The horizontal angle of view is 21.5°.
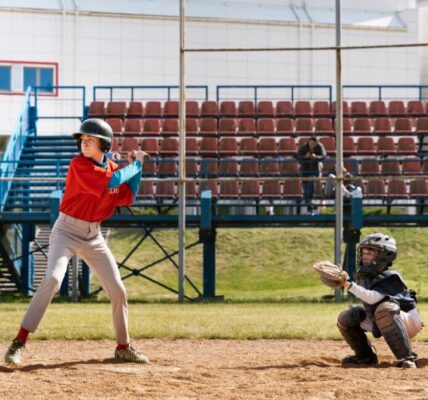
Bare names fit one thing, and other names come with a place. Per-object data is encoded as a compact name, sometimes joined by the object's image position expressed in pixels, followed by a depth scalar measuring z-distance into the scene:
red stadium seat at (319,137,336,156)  24.38
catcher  9.16
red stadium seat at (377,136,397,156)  24.28
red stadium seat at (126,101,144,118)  25.84
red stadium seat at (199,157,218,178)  22.34
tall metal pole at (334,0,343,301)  18.14
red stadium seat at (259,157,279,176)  22.98
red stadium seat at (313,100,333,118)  25.92
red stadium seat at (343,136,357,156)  24.22
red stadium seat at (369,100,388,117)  26.19
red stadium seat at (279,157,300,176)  22.98
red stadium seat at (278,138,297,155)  24.11
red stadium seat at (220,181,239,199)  22.05
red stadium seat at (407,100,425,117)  26.20
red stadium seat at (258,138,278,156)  23.98
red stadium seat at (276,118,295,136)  24.88
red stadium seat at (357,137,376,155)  24.36
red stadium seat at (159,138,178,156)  23.89
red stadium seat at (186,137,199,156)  23.81
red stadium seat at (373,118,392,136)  25.09
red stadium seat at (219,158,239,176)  23.05
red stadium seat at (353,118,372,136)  25.22
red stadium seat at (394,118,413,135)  24.92
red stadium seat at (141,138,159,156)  23.89
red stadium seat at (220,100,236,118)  25.81
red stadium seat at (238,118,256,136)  24.95
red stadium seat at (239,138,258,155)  23.89
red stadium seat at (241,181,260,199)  22.06
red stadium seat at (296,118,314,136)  25.14
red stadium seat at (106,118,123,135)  24.67
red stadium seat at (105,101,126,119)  25.65
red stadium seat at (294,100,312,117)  25.94
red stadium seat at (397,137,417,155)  24.11
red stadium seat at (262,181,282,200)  22.31
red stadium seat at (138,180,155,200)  22.11
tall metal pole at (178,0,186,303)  18.47
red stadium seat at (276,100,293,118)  25.95
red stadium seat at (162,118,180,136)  24.92
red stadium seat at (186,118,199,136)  24.71
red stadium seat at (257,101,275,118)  25.88
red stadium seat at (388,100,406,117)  26.30
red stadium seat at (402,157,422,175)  23.05
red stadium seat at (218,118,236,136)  24.95
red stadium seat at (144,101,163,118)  25.81
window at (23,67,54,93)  33.00
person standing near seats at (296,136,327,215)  21.72
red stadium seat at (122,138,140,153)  23.61
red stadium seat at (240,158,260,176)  22.91
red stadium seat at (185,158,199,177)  23.08
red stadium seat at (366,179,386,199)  22.03
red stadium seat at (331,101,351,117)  26.02
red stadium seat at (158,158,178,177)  22.95
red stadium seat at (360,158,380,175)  23.38
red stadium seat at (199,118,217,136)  24.81
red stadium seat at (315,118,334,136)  25.03
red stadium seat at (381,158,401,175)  23.02
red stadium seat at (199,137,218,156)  23.81
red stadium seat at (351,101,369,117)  26.21
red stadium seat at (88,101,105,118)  25.42
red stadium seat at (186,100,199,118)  25.39
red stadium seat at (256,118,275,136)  24.94
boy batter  9.37
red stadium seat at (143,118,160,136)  24.77
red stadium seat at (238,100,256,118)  25.89
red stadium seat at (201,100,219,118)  25.66
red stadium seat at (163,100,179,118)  25.77
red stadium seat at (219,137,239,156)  23.78
